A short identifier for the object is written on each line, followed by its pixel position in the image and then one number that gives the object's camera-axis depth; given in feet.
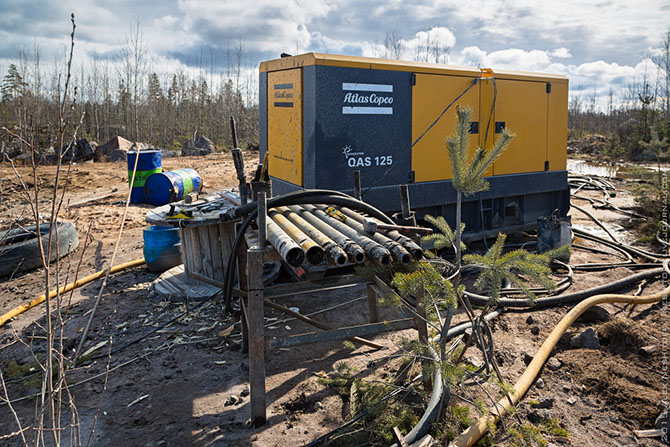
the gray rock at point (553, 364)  15.24
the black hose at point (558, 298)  19.39
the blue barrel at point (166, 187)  39.42
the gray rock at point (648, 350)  15.58
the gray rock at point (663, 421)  12.09
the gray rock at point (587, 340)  16.37
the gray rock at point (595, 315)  18.45
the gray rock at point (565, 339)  16.94
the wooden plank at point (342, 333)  12.83
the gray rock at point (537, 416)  12.70
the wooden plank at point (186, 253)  21.69
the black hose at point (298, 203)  13.97
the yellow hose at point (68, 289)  19.54
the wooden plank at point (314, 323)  14.92
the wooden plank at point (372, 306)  18.13
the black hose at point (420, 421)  10.47
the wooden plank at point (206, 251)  20.86
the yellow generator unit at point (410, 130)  21.50
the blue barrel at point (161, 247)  23.86
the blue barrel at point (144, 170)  39.86
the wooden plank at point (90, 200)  41.64
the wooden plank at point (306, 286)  13.87
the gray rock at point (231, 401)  13.78
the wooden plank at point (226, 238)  20.66
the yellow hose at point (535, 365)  11.19
